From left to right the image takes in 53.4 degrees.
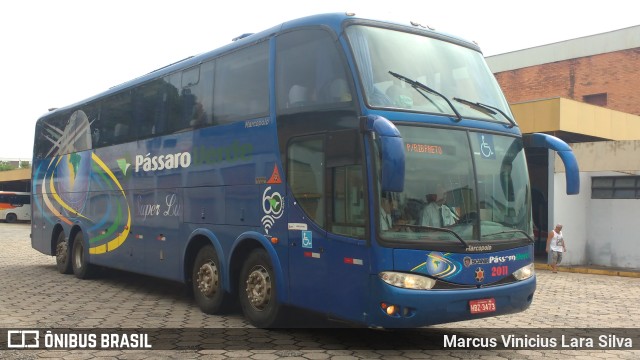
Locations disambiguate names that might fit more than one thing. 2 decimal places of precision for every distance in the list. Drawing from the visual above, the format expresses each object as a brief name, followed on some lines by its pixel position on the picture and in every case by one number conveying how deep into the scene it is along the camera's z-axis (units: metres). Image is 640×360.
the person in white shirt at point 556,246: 18.36
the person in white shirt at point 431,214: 6.63
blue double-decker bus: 6.58
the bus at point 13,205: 50.38
